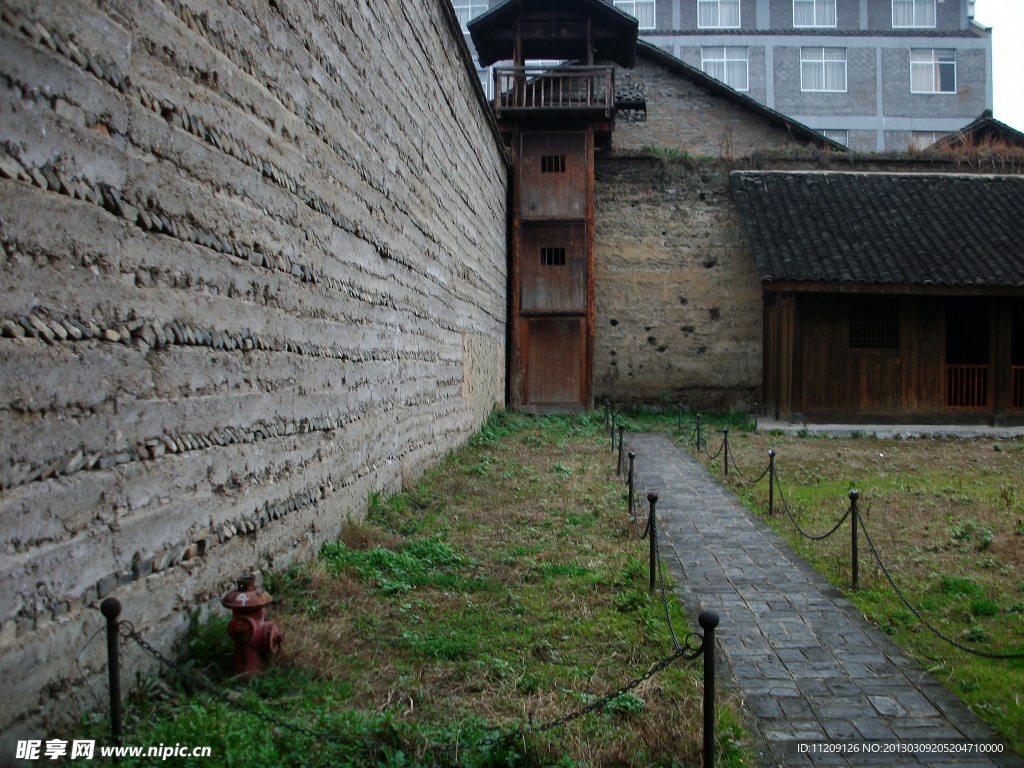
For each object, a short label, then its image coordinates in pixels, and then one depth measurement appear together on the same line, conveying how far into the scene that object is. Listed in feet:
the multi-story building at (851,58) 115.14
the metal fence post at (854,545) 20.03
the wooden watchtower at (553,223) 62.13
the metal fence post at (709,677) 10.48
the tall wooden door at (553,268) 62.54
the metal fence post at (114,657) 9.62
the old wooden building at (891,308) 52.08
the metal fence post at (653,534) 18.45
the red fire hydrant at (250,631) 12.66
